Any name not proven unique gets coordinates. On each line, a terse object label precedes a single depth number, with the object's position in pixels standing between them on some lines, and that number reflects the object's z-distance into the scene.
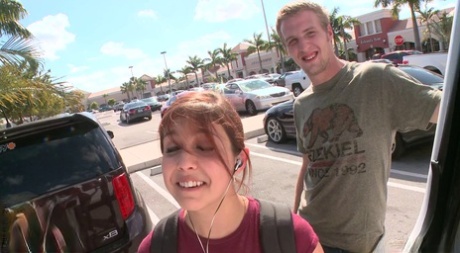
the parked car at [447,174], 1.17
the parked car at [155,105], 34.34
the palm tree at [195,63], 77.31
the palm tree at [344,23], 44.59
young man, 1.65
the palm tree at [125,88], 100.76
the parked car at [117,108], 60.84
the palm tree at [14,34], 7.84
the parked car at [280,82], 24.81
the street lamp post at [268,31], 42.25
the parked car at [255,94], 14.53
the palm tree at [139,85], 98.81
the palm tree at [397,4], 31.81
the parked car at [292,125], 5.82
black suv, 2.69
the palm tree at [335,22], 43.41
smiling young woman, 1.23
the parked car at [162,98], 51.71
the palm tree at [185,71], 79.44
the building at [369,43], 42.06
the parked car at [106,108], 77.00
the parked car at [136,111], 24.75
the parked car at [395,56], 25.55
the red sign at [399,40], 29.52
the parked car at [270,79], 31.68
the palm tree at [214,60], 71.22
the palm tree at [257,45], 59.06
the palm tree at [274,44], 49.36
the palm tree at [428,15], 34.75
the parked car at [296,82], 19.55
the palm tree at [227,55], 68.75
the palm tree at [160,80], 97.12
